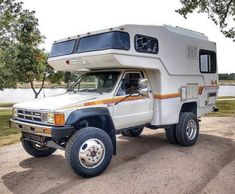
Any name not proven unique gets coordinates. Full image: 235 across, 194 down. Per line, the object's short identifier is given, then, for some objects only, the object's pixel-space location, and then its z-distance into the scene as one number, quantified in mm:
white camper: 4425
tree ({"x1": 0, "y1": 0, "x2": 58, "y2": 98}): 13932
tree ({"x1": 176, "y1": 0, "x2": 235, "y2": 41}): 11912
